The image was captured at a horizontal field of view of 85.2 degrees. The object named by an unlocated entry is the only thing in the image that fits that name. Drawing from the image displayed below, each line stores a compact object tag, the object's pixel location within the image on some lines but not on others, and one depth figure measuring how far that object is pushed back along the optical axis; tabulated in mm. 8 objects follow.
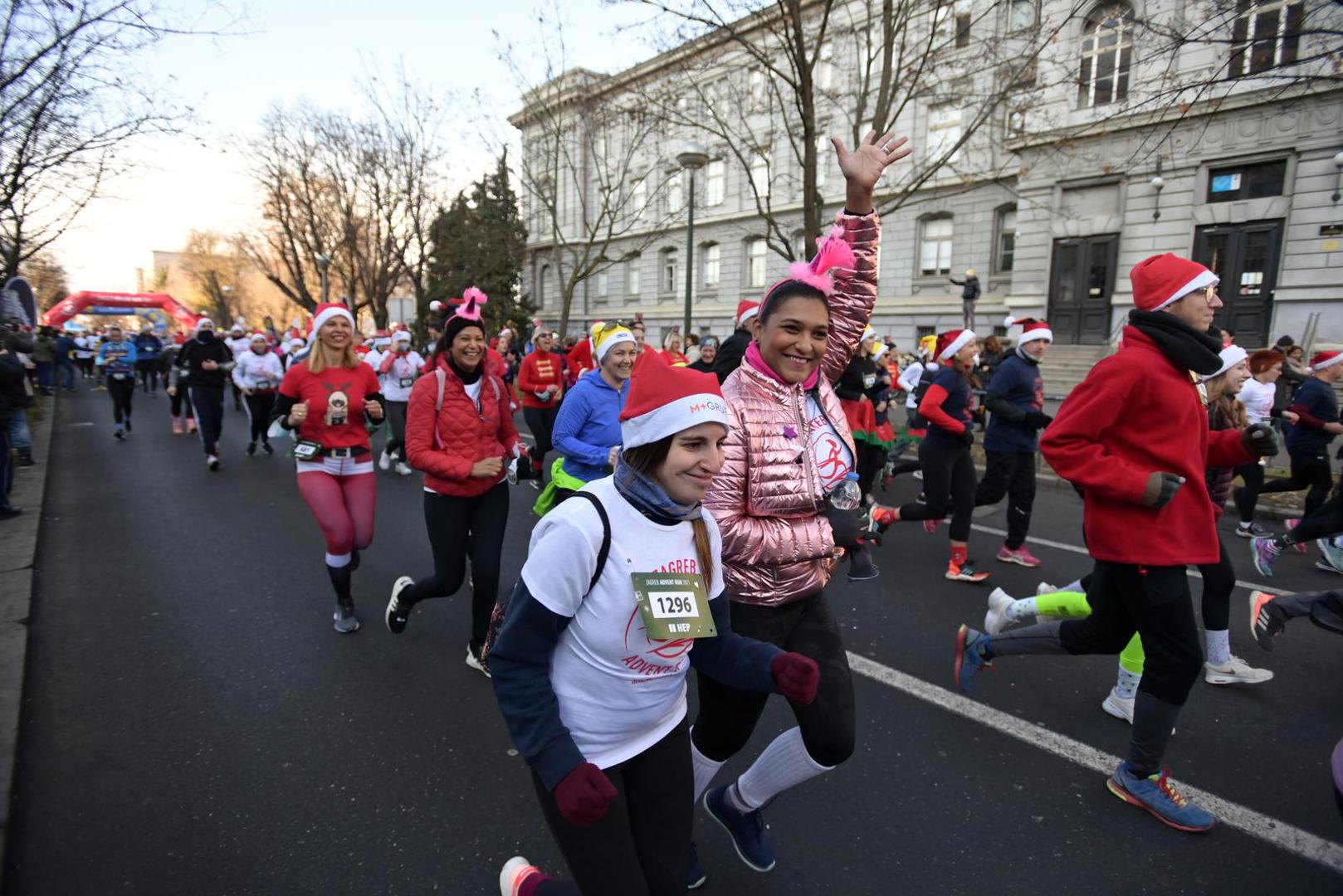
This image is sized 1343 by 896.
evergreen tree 39281
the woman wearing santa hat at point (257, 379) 11141
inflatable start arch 44625
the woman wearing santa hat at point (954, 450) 5941
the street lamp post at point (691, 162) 15399
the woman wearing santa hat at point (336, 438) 4637
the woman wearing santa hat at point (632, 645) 1782
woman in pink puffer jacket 2330
